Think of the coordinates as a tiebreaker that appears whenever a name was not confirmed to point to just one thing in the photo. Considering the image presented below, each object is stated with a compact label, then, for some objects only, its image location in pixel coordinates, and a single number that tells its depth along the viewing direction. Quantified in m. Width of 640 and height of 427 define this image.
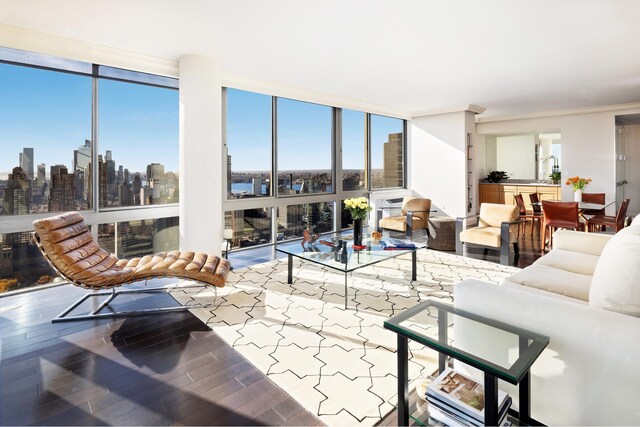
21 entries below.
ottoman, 5.77
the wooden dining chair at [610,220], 4.75
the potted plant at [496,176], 9.28
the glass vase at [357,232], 4.15
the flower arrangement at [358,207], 4.05
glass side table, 1.35
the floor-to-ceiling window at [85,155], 3.74
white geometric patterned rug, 2.08
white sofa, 1.39
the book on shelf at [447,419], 1.47
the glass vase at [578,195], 5.66
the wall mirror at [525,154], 9.80
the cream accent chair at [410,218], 6.08
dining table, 5.39
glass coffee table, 3.45
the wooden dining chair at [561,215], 5.04
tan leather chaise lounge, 2.96
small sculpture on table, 4.06
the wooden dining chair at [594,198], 6.19
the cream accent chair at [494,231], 4.80
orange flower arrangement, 5.68
